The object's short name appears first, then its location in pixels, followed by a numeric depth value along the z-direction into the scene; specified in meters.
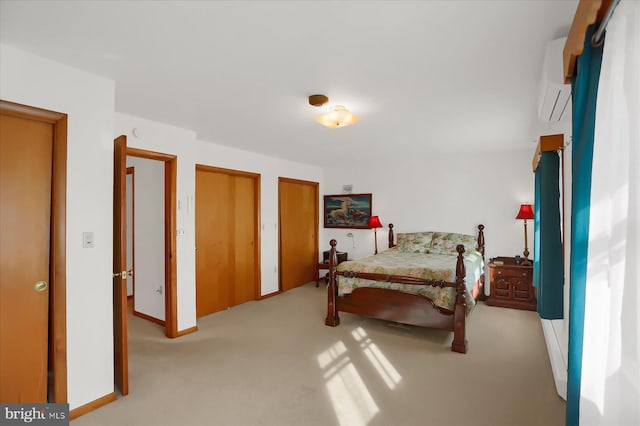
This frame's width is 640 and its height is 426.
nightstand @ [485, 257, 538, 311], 4.40
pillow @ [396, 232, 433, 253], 5.11
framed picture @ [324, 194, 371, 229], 6.05
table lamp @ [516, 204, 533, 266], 4.48
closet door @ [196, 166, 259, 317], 4.22
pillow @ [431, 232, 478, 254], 4.91
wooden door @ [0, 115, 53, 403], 1.90
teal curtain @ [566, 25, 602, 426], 1.25
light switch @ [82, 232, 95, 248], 2.19
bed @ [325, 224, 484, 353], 3.23
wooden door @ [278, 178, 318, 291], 5.55
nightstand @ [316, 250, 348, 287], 5.85
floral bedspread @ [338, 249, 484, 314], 3.34
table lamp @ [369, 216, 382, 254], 5.73
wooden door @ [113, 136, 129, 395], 2.32
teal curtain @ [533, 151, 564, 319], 2.36
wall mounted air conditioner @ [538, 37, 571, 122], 1.80
